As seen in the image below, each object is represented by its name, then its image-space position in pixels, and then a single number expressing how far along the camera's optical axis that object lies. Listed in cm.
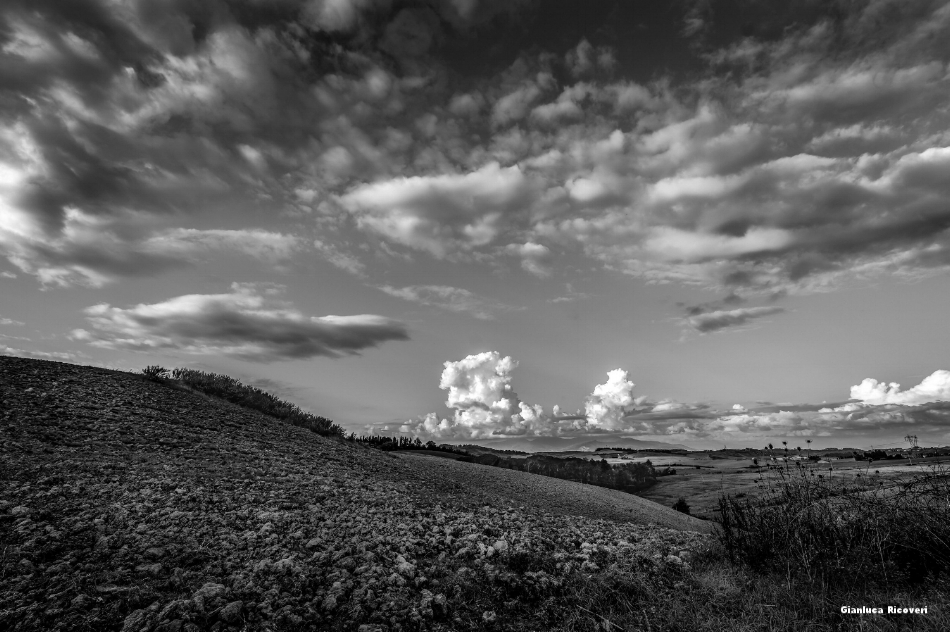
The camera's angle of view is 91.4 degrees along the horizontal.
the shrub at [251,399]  1454
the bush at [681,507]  1834
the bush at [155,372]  1302
